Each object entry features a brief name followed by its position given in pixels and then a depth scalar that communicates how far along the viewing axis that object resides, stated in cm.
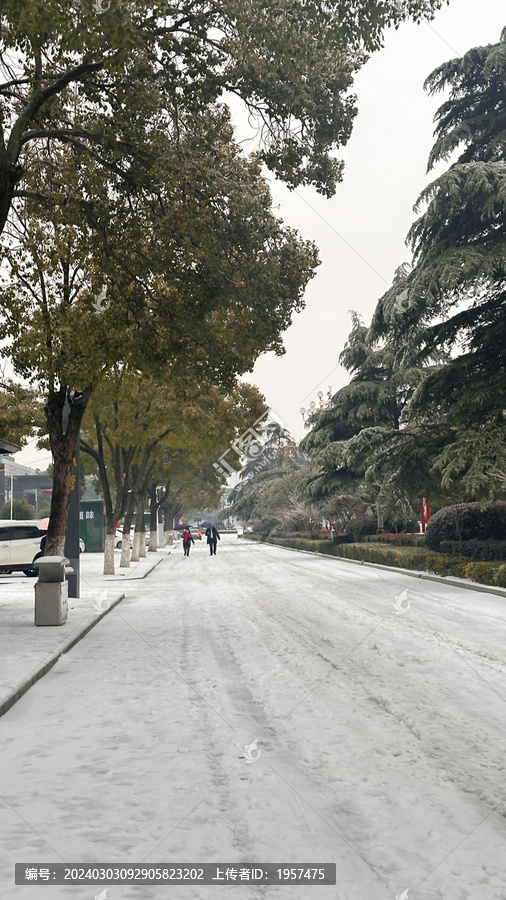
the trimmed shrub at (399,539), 3300
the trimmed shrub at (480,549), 2284
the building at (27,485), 11694
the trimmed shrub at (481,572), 2041
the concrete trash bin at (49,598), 1347
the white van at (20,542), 2925
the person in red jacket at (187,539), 4400
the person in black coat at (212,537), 4526
